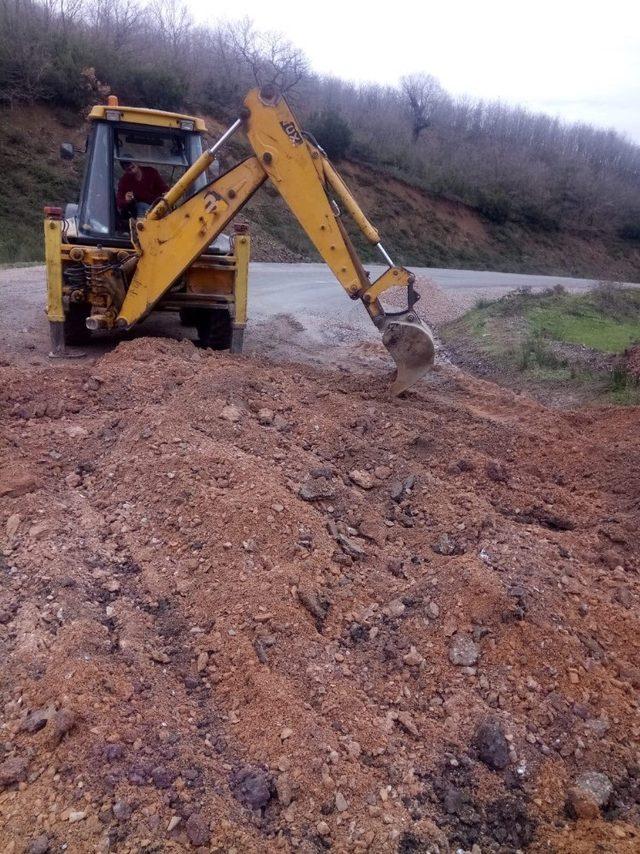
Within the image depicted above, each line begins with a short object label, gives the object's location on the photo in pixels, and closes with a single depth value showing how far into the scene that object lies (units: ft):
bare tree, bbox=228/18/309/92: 126.11
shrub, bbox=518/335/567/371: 33.52
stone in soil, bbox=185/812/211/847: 9.05
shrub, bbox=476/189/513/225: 134.72
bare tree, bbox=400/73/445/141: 154.61
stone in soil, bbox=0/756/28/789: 9.52
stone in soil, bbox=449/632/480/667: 12.51
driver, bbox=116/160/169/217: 28.71
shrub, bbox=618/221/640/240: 157.89
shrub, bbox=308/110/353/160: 114.21
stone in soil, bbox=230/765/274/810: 9.70
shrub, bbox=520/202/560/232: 142.41
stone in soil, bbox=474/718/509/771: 10.75
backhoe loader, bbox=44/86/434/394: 22.99
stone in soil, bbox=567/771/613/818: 10.05
